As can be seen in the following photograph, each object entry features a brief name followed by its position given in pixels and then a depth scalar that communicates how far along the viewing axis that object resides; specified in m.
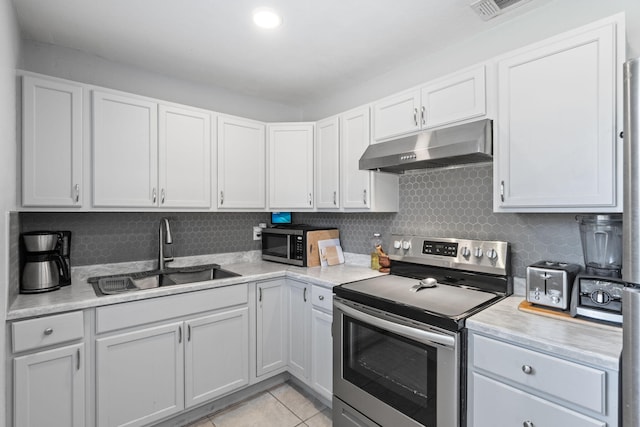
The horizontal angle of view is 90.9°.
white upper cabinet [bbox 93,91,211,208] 2.04
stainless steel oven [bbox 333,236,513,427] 1.44
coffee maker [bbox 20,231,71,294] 1.78
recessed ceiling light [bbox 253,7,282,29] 1.76
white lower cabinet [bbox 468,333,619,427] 1.09
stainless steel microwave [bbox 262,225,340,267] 2.65
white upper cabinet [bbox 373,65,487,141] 1.74
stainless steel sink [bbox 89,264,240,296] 2.14
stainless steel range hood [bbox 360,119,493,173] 1.66
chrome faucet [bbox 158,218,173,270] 2.44
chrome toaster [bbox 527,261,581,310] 1.45
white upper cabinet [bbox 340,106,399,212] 2.34
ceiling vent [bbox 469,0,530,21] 1.70
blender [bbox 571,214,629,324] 1.31
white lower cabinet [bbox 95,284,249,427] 1.76
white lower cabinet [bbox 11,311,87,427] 1.51
